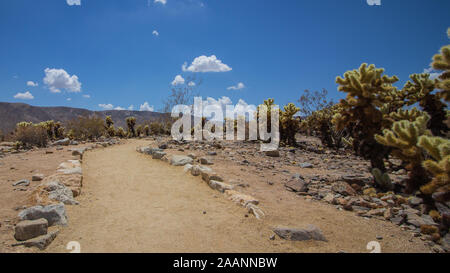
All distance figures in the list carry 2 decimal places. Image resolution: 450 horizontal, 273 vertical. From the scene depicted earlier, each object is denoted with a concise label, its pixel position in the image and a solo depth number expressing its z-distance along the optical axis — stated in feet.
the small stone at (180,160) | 26.96
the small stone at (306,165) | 26.53
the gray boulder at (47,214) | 11.76
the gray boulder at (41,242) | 9.95
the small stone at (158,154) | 30.89
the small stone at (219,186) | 17.84
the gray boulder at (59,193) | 14.98
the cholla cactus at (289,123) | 42.47
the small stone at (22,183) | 17.88
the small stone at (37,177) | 19.11
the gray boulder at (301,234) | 11.14
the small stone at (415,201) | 14.71
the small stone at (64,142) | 45.32
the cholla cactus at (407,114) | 20.98
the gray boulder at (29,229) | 10.34
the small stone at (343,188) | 17.16
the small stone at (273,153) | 31.73
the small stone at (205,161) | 25.77
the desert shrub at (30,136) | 46.21
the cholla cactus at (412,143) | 13.01
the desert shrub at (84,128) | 63.46
